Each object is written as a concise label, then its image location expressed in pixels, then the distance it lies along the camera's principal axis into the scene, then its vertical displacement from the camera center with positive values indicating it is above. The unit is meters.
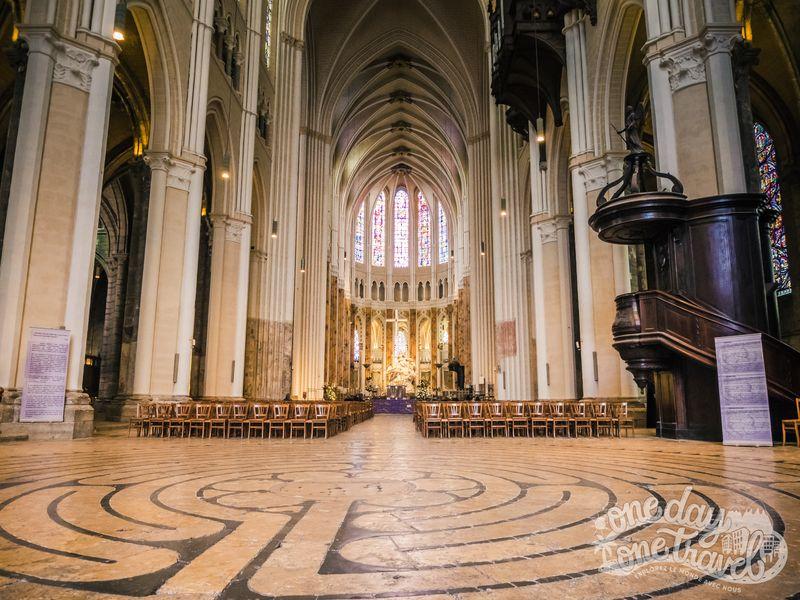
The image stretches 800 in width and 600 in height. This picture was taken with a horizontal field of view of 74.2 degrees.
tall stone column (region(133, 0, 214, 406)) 12.00 +3.00
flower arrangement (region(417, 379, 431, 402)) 38.97 +0.12
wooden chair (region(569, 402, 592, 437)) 10.70 -0.51
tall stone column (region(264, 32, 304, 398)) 19.89 +6.89
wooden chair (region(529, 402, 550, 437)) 10.95 -0.51
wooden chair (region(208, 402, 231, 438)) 10.62 -0.55
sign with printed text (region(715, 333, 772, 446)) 7.37 +0.05
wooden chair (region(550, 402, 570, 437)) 10.76 -0.49
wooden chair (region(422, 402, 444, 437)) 10.98 -0.53
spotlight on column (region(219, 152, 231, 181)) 16.18 +6.93
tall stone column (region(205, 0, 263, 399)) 16.05 +3.48
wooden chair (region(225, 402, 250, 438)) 10.71 -0.52
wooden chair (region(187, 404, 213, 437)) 10.59 -0.55
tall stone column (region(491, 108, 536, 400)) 20.78 +4.75
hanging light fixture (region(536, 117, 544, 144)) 15.08 +7.89
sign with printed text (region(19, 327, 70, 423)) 8.08 +0.21
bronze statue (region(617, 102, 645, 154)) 9.30 +4.57
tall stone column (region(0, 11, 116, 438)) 8.19 +3.00
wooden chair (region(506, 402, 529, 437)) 11.10 -0.51
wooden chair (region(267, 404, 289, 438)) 10.77 -0.54
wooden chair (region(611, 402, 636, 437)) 10.30 -0.47
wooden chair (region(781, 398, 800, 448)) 7.26 -0.43
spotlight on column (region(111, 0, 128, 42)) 9.57 +6.60
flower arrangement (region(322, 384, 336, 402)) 27.97 -0.05
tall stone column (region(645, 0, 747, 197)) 8.73 +5.02
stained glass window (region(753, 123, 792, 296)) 17.70 +6.91
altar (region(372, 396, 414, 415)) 36.56 -0.92
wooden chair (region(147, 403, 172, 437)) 10.36 -0.55
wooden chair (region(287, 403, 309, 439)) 10.70 -0.53
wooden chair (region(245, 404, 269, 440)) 10.72 -0.58
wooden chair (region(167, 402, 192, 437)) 10.54 -0.54
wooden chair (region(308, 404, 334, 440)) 10.72 -0.53
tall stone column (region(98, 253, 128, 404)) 19.19 +2.33
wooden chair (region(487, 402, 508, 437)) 10.99 -0.51
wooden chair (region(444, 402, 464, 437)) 10.97 -0.50
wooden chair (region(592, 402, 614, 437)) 10.66 -0.50
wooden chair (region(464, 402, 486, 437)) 11.02 -0.52
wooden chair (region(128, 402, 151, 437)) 10.08 -0.52
